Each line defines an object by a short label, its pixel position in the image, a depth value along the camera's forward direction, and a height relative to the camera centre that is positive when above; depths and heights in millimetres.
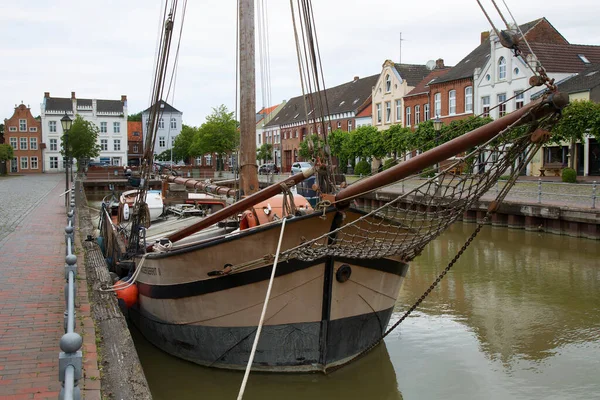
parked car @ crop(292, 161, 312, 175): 36494 -105
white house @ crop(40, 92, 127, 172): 75062 +5779
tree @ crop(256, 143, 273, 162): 63881 +1480
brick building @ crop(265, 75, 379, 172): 56250 +5204
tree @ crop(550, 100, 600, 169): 27094 +1820
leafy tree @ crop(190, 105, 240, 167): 57188 +2977
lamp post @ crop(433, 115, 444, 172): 23073 +1495
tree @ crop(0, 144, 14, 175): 61241 +1306
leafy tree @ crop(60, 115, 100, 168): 59688 +2565
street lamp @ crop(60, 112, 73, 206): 22047 +1561
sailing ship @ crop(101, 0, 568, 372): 6254 -1214
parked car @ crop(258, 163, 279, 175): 53031 -488
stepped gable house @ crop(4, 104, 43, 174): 74062 +3101
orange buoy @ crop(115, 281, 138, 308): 8859 -1874
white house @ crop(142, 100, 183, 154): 81250 +5233
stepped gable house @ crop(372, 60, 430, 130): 48594 +6104
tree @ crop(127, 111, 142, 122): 109894 +9157
